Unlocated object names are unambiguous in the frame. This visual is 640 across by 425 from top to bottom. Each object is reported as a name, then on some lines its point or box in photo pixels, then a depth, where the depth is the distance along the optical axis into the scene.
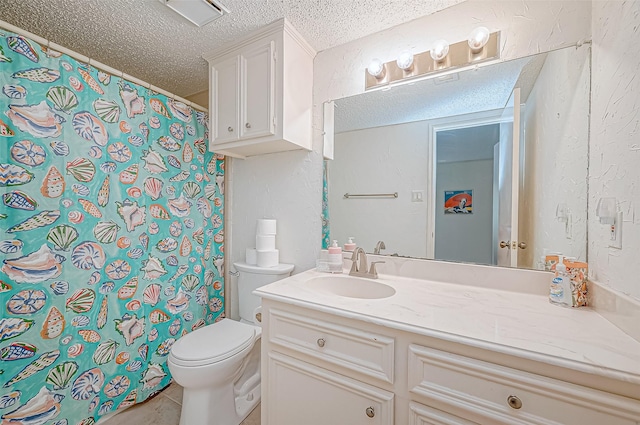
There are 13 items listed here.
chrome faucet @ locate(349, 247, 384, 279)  1.32
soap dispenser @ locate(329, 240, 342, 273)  1.40
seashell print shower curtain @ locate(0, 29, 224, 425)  1.11
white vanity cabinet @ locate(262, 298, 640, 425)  0.60
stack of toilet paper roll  1.69
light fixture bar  1.17
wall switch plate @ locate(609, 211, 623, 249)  0.78
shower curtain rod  1.10
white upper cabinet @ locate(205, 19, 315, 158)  1.39
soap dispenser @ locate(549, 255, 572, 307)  0.91
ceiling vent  1.21
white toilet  1.22
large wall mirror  1.04
